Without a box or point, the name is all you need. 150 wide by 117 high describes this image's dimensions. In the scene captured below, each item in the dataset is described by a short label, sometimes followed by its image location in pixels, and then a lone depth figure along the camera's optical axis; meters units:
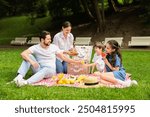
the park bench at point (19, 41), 26.58
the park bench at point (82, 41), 23.92
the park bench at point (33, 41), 25.86
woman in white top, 11.66
